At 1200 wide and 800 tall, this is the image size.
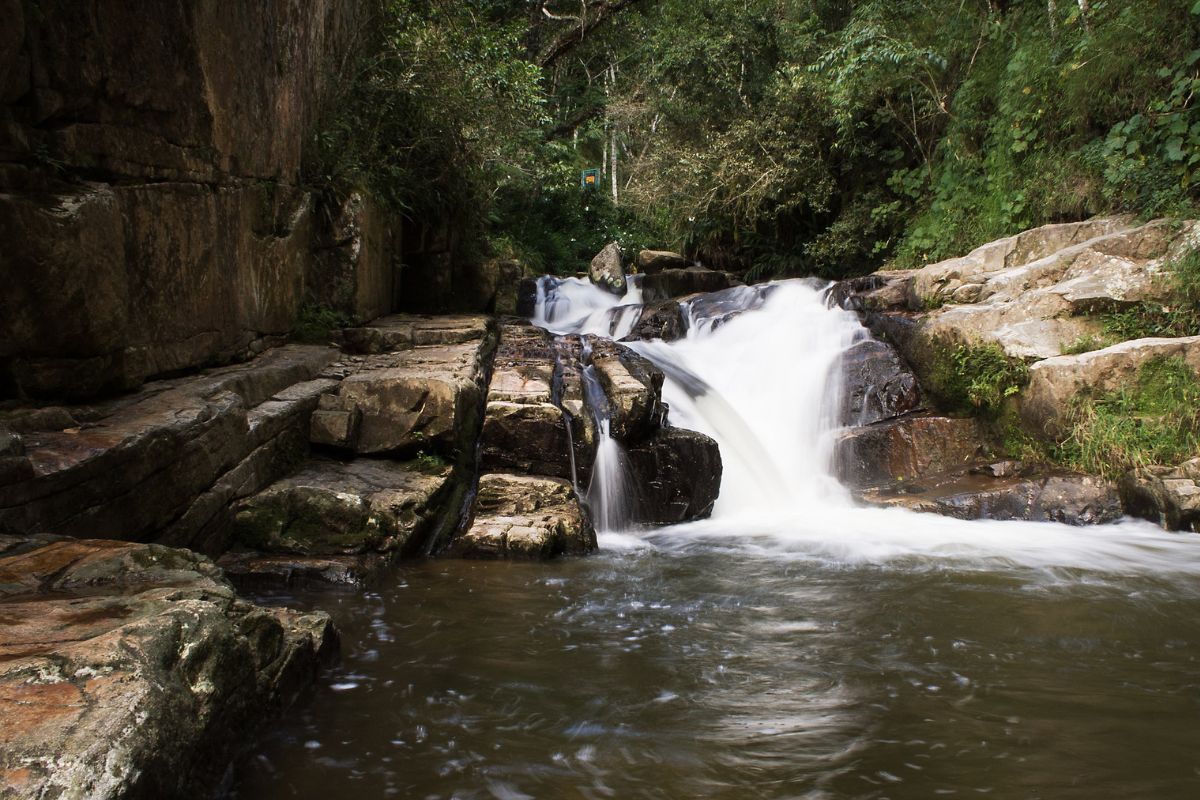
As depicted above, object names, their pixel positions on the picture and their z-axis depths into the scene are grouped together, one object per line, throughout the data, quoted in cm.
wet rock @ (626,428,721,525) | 714
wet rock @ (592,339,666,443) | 716
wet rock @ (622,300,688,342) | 1171
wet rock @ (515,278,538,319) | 1491
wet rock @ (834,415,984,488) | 814
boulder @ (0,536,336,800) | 196
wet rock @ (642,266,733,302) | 1518
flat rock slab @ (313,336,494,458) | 621
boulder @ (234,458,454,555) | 520
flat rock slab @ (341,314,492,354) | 841
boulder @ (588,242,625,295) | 1608
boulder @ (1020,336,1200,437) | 711
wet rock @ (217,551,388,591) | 483
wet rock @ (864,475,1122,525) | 688
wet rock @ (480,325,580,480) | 676
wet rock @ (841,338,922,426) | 882
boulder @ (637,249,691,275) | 1803
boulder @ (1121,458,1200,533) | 643
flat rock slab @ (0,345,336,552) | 359
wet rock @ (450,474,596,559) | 573
